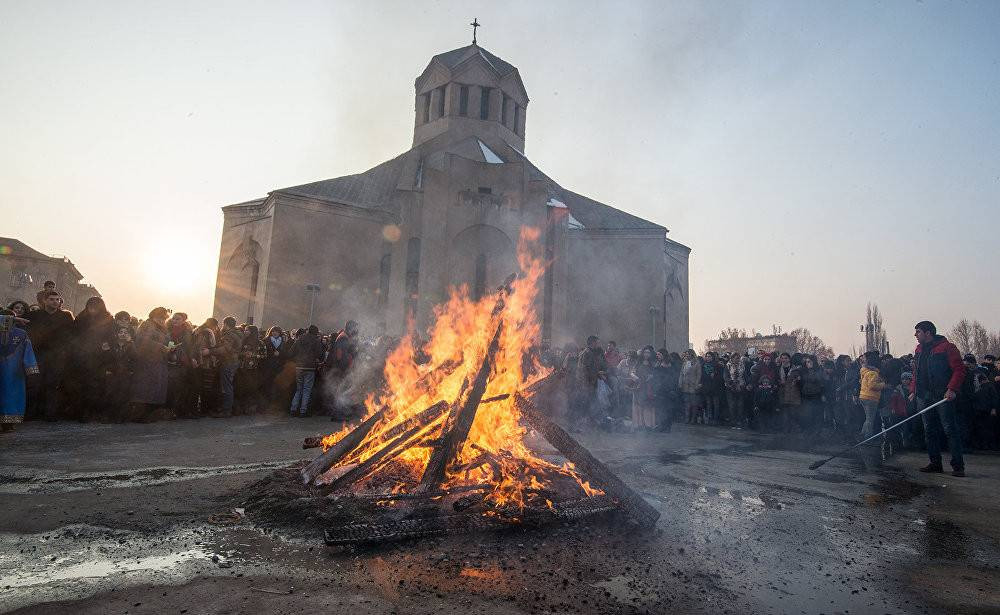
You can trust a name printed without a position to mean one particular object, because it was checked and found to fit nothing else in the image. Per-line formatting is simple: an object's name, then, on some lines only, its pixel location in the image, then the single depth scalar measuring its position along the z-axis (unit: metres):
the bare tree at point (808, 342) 103.28
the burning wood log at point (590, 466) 3.93
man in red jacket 6.99
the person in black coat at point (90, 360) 9.34
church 25.78
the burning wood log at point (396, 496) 3.88
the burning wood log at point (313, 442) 5.57
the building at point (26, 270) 57.94
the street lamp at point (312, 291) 27.84
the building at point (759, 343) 62.94
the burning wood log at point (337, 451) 4.53
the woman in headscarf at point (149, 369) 9.37
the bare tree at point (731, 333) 116.31
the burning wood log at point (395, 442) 4.36
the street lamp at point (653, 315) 30.78
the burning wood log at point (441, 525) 3.25
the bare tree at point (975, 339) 76.94
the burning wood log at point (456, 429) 4.12
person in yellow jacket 9.33
